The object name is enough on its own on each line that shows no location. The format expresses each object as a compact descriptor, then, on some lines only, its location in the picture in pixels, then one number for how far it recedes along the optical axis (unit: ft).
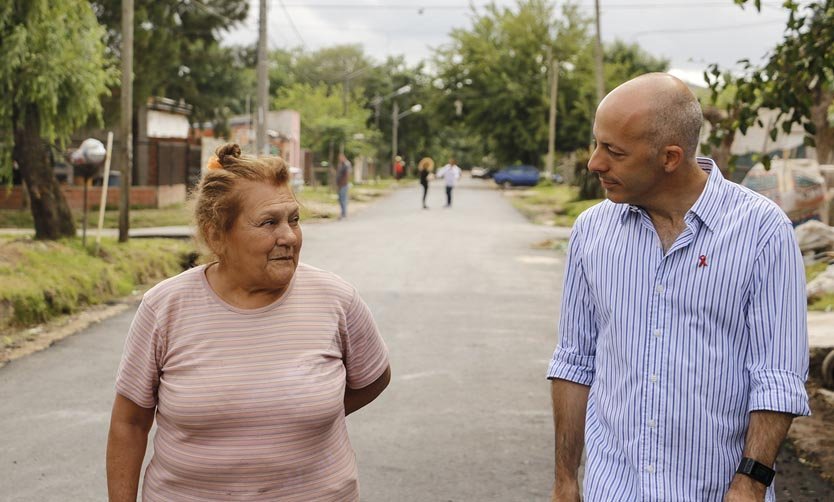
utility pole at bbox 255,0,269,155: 85.40
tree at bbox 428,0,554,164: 218.38
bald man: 8.80
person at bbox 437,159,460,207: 123.65
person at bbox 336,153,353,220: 99.25
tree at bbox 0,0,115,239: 46.34
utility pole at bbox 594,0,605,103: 101.65
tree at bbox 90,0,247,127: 97.33
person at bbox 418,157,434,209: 124.06
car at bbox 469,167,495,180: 299.99
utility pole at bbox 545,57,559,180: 190.67
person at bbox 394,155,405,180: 254.68
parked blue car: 207.00
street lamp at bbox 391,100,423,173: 281.74
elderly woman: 9.29
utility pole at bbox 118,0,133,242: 54.60
